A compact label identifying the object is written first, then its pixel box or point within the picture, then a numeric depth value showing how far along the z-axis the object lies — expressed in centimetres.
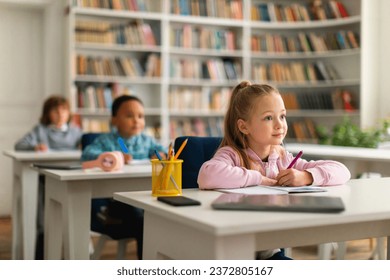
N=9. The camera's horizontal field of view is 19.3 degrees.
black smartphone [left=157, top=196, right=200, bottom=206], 264
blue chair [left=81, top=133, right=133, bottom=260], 524
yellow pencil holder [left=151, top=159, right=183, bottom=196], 302
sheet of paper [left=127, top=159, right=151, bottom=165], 552
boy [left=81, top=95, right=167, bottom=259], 583
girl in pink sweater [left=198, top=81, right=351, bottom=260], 330
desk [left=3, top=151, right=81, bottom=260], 628
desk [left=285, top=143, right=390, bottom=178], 593
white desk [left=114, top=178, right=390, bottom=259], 231
